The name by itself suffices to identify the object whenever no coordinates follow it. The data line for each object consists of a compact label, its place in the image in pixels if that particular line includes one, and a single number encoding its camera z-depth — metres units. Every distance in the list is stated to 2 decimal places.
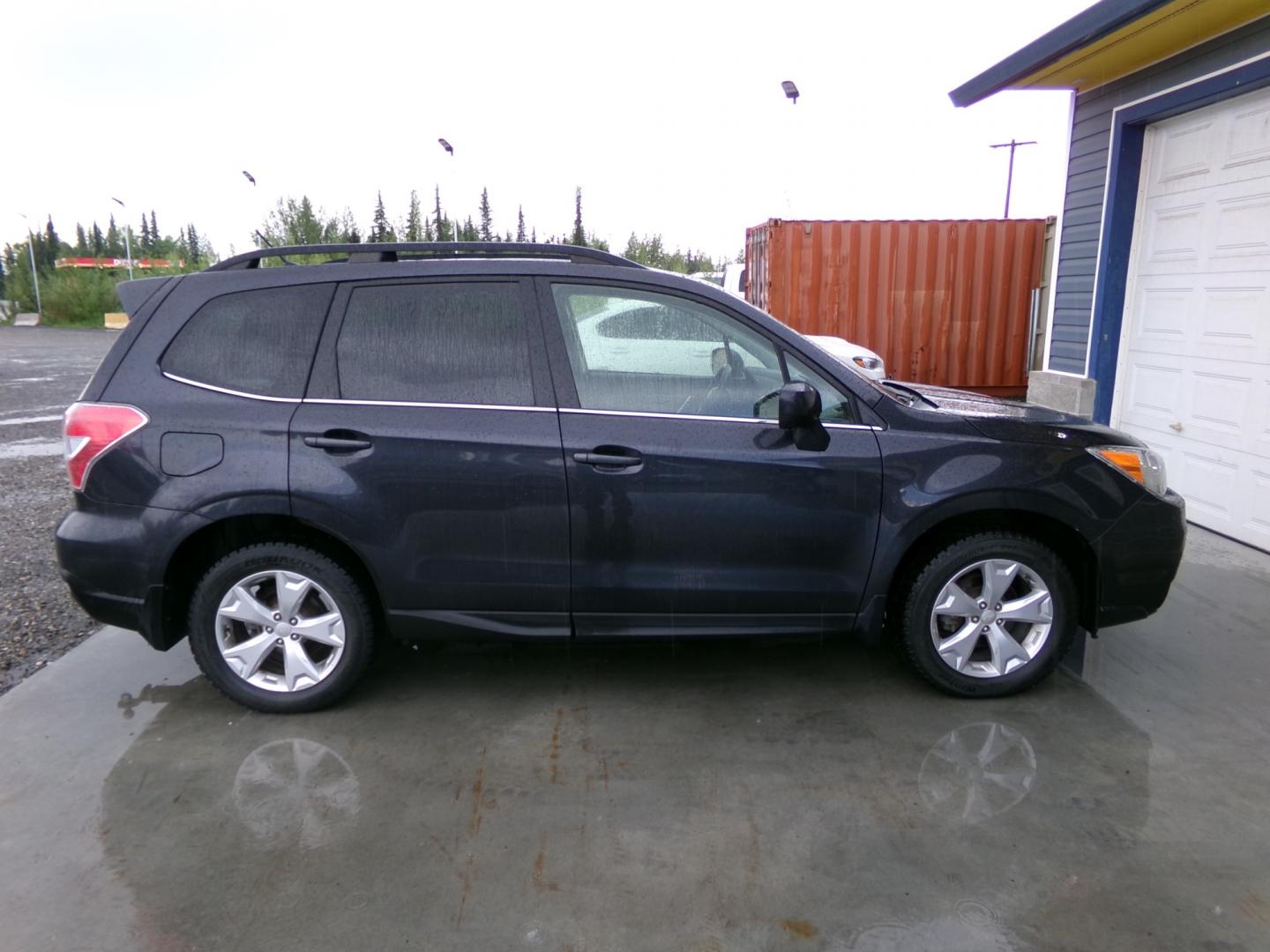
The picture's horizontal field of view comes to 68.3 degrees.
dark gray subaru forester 3.64
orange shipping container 12.41
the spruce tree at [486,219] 66.50
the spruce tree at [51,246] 87.55
